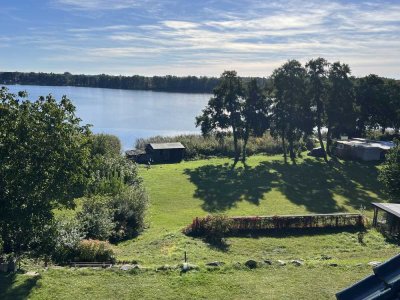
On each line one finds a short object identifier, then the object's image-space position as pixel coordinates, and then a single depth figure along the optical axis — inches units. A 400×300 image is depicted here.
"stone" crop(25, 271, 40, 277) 654.7
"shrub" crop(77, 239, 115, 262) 772.6
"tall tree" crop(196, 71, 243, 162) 2214.6
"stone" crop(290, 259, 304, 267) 737.6
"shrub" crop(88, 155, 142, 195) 1262.5
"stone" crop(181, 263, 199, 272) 687.6
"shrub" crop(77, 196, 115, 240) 968.9
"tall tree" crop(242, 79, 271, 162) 2251.5
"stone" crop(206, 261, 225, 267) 714.8
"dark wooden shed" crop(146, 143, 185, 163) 2297.0
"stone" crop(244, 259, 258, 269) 717.9
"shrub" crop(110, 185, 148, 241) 1091.3
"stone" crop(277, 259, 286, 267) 733.5
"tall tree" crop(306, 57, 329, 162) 2080.5
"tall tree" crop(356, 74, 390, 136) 2402.8
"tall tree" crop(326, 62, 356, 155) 2122.3
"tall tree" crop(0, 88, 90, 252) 649.0
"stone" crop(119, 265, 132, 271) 693.3
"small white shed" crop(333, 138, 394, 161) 2078.0
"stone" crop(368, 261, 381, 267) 730.2
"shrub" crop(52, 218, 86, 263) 757.9
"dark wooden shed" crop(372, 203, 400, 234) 1055.0
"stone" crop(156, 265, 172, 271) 692.7
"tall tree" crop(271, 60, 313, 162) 2110.0
